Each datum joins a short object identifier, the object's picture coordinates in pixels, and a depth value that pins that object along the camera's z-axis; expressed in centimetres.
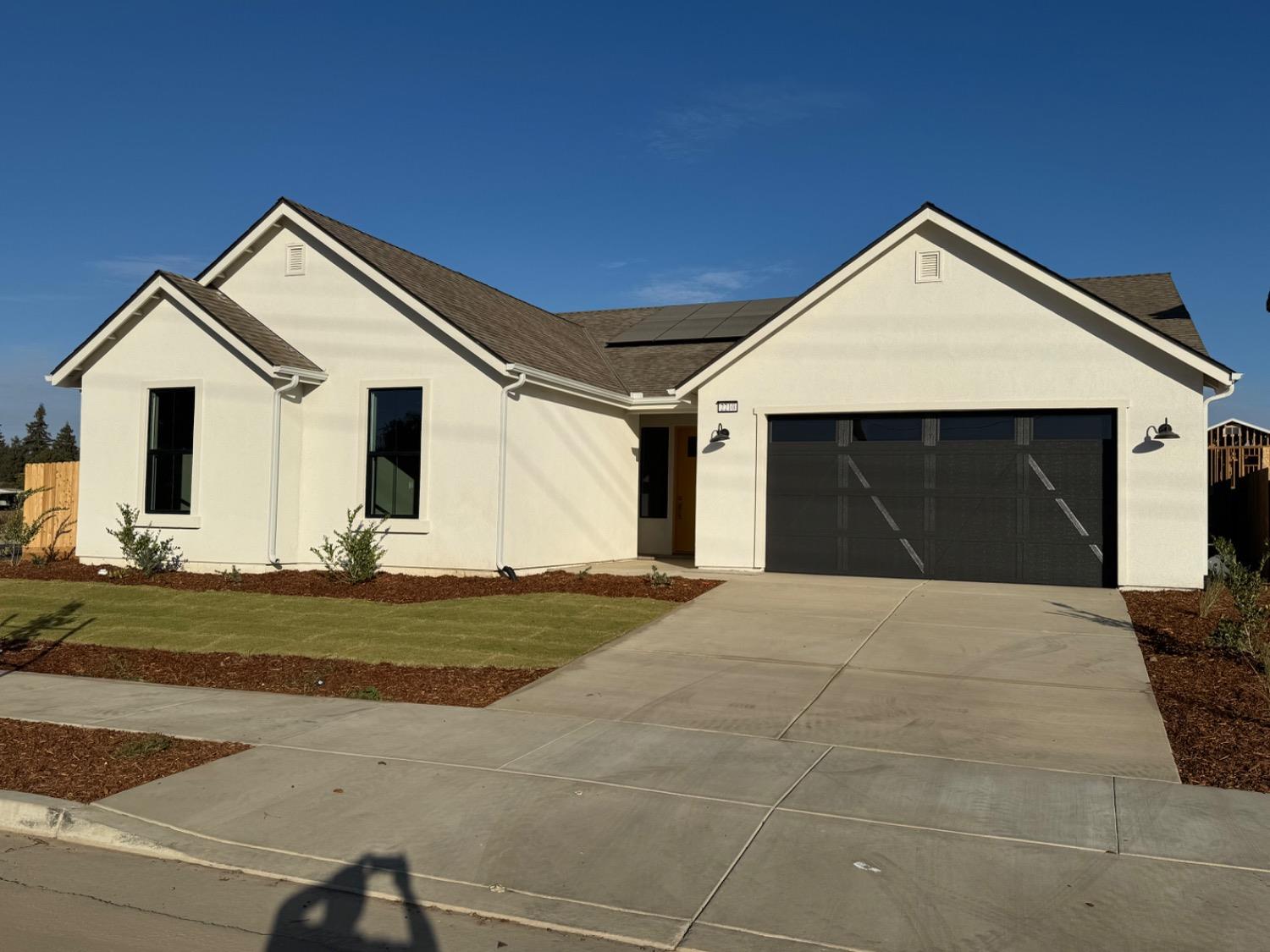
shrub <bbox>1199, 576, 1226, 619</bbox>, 1209
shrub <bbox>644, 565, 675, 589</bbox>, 1446
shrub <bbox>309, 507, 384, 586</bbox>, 1519
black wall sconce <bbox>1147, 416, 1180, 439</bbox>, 1397
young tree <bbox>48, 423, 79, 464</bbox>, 7944
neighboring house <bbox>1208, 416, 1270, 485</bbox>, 2138
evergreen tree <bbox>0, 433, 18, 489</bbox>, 7672
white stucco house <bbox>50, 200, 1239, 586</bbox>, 1465
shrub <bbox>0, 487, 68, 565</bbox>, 1828
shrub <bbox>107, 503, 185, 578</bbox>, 1642
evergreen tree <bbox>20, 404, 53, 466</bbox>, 8356
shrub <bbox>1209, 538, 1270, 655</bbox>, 973
